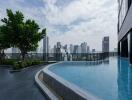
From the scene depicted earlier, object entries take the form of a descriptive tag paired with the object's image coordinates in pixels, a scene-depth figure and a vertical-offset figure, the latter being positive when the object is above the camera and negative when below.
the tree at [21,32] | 6.95 +1.56
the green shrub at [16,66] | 6.10 -1.19
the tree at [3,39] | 7.13 +0.94
